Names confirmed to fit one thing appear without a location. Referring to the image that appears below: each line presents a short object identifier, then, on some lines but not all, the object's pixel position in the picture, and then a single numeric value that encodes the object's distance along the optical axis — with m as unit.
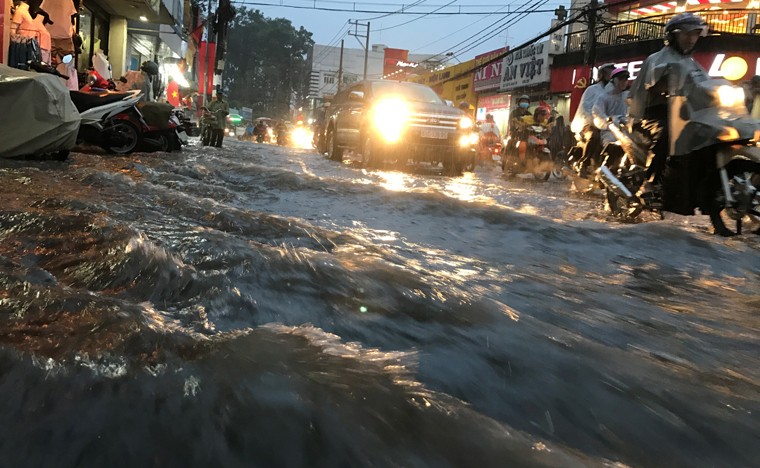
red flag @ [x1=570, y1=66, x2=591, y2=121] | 21.79
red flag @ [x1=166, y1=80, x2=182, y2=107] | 24.29
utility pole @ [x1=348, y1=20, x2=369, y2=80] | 54.28
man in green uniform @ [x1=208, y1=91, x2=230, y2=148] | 17.12
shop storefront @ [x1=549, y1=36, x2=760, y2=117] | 18.80
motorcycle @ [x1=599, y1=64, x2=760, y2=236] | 4.16
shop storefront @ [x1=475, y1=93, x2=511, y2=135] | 29.59
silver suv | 11.07
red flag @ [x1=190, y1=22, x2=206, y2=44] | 36.95
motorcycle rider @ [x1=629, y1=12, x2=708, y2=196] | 4.65
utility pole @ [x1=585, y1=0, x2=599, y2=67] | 16.59
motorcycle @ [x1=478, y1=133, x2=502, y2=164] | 16.92
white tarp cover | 6.36
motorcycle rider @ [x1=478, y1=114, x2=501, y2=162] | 16.92
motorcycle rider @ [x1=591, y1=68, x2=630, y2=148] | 7.32
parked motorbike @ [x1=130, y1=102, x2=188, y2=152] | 9.98
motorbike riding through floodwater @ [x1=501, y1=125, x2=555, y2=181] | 10.98
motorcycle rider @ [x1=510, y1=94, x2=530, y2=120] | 11.70
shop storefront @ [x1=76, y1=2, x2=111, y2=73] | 16.15
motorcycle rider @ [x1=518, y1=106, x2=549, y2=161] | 10.97
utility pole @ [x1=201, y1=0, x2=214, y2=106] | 35.27
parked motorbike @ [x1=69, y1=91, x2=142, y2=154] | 8.61
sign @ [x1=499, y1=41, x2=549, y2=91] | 25.11
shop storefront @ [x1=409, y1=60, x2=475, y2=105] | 34.12
